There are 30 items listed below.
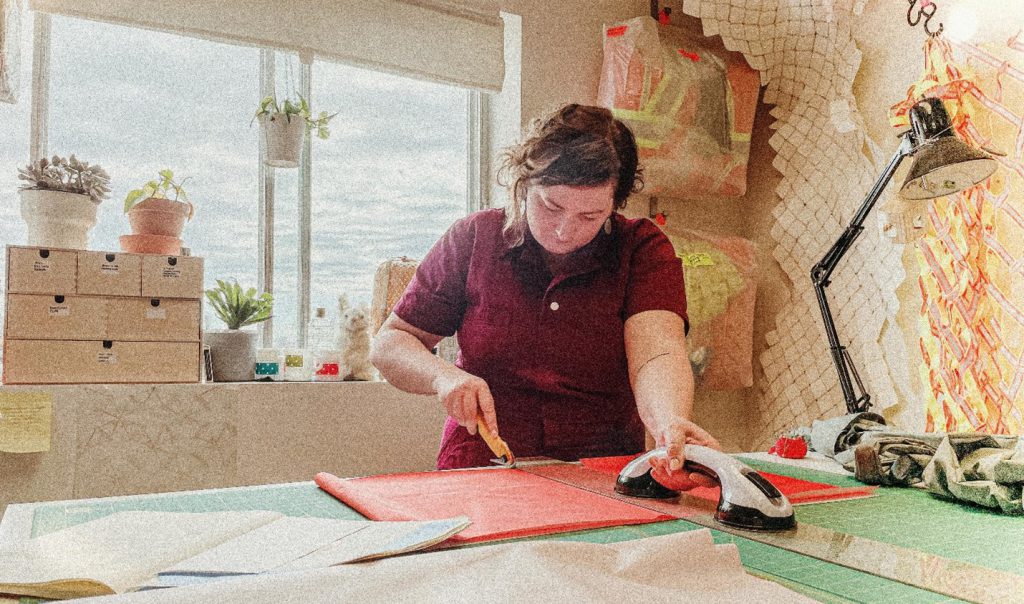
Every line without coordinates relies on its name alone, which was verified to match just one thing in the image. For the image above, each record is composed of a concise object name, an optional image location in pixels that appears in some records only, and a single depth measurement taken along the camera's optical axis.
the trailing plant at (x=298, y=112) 2.43
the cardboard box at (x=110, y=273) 1.92
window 2.33
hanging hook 2.20
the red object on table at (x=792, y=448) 1.42
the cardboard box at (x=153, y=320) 1.96
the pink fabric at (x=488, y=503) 0.81
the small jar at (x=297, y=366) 2.33
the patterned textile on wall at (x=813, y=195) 2.45
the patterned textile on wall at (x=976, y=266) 1.95
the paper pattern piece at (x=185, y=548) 0.58
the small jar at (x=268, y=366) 2.27
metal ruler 0.63
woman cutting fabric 1.34
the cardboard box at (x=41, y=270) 1.85
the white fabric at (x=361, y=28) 2.16
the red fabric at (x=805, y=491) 1.01
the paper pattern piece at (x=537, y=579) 0.51
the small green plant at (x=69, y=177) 1.95
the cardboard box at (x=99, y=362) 1.85
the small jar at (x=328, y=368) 2.29
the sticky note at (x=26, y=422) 1.79
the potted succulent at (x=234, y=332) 2.15
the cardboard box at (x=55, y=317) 1.85
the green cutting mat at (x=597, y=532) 0.62
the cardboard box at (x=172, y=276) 2.00
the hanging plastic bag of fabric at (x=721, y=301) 2.61
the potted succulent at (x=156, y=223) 2.03
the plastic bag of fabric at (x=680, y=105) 2.51
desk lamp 1.64
